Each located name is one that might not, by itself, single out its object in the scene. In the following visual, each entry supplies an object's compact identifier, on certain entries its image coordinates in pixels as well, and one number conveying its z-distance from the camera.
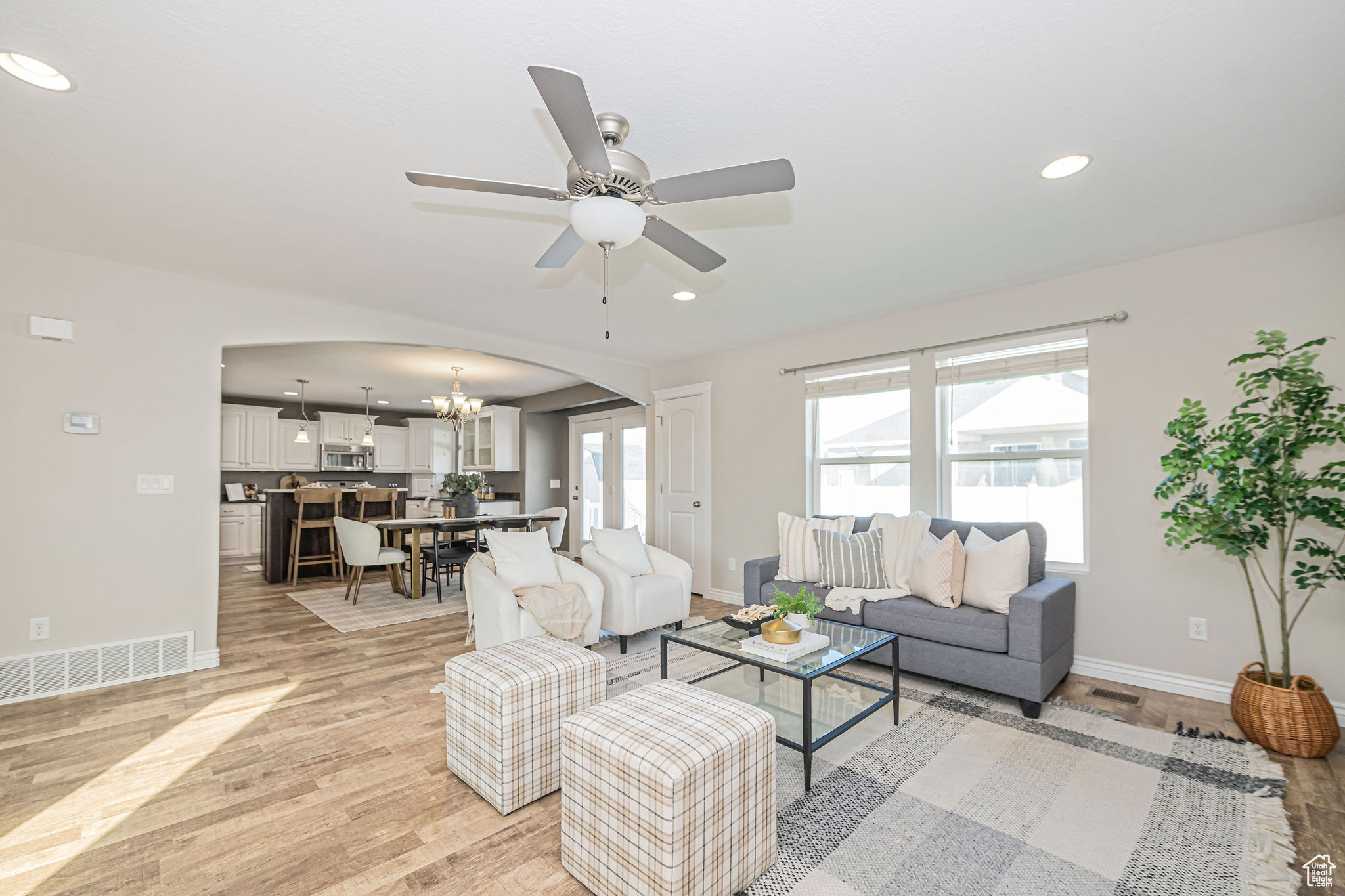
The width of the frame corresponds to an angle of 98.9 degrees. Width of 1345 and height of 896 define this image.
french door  7.89
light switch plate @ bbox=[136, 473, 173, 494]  3.51
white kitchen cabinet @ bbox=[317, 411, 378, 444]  9.41
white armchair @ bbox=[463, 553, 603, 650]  3.38
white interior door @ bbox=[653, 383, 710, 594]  5.73
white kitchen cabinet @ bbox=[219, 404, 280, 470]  8.40
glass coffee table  2.36
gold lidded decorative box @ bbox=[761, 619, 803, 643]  2.62
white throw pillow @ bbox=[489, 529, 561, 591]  3.65
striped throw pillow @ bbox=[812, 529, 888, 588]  3.69
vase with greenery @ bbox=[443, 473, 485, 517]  6.40
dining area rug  4.87
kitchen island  6.66
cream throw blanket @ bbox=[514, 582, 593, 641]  3.48
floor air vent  3.12
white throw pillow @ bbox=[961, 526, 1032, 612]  3.13
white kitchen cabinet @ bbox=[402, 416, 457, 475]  10.08
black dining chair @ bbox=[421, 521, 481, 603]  5.70
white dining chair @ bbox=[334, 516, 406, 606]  5.56
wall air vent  3.14
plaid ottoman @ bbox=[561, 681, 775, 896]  1.54
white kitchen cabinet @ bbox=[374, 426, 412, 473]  9.88
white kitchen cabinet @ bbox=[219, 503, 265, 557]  8.23
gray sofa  2.89
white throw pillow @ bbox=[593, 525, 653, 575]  4.30
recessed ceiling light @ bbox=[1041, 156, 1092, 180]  2.30
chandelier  7.30
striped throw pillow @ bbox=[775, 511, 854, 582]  3.97
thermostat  3.30
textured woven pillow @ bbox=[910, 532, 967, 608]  3.29
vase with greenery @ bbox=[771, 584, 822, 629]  2.71
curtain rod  3.38
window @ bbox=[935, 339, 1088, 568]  3.63
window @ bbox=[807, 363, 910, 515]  4.43
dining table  5.76
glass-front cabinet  8.97
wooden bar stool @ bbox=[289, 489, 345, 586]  6.57
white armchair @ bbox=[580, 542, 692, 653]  3.97
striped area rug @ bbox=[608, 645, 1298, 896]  1.76
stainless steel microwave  9.48
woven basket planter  2.45
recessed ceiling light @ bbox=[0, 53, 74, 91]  1.75
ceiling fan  1.65
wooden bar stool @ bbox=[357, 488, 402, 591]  6.99
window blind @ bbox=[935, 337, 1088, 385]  3.61
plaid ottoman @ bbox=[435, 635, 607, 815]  2.09
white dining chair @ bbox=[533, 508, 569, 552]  6.36
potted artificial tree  2.48
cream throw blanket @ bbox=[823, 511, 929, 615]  3.52
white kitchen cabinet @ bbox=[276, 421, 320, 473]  8.98
